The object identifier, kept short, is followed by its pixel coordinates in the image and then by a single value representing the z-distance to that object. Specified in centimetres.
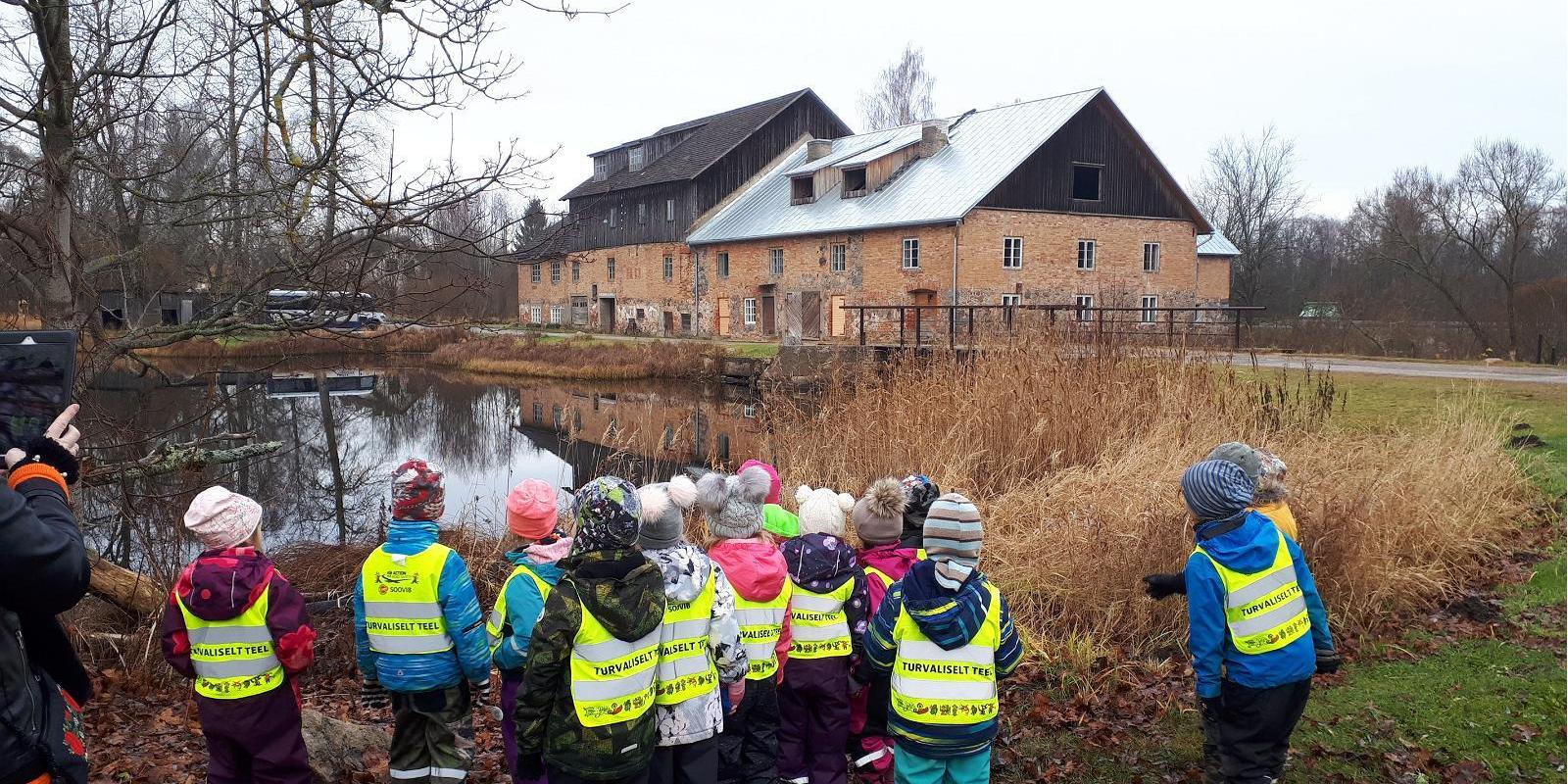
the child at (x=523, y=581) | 384
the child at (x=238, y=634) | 368
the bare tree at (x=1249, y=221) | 5034
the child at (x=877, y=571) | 448
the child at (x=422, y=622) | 393
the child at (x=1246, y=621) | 397
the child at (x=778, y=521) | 471
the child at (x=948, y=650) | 358
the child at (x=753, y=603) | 402
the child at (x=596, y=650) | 321
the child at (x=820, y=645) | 431
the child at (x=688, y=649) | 347
